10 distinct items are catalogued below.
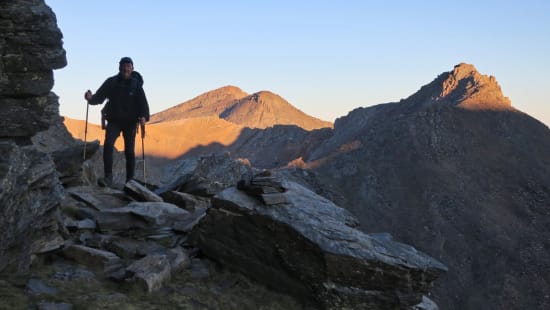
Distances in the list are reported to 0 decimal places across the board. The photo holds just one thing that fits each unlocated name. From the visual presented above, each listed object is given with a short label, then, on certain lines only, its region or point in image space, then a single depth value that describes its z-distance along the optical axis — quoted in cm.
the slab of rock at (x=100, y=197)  1044
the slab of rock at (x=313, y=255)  791
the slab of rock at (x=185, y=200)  1124
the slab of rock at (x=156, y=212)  963
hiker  1147
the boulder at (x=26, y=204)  646
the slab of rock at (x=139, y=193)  1082
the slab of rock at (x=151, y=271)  709
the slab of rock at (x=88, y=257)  777
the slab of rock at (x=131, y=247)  840
